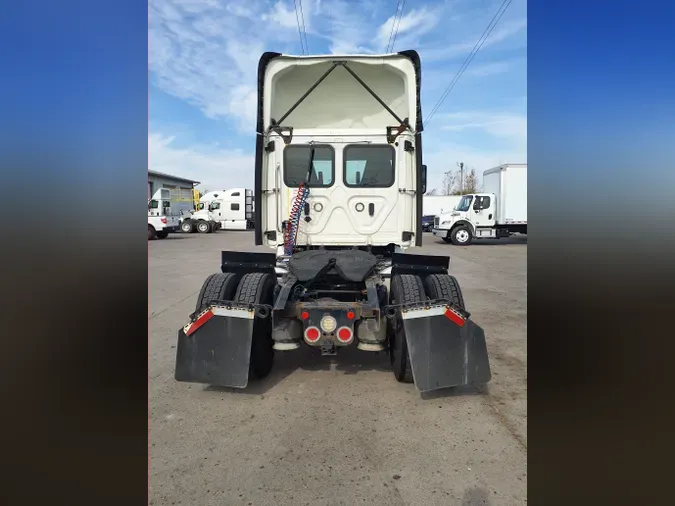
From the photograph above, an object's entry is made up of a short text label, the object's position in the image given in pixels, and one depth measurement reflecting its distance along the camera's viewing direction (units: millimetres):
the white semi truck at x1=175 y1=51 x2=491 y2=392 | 3350
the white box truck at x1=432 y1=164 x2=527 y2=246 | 19578
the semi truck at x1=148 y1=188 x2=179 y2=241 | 22391
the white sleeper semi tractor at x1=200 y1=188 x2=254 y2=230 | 27594
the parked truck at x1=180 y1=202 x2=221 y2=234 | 27703
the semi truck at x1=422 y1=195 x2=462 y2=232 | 35812
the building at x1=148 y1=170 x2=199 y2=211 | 29809
